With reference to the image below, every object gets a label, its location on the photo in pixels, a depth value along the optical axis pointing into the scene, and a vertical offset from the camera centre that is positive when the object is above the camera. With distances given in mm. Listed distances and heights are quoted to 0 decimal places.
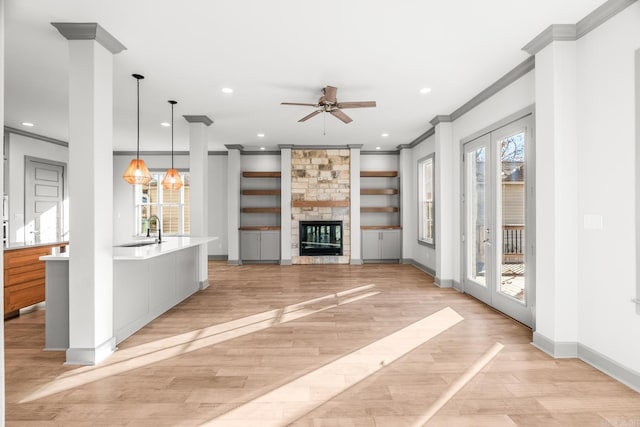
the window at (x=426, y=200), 6619 +343
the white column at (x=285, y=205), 7762 +287
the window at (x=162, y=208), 8562 +256
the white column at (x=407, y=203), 7828 +327
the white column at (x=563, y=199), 2869 +147
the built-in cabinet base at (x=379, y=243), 7918 -632
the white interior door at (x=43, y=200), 6449 +381
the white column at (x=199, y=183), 5309 +570
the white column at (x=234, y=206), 7836 +272
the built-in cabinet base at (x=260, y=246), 7930 -692
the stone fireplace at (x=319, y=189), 7883 +673
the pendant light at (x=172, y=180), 4734 +546
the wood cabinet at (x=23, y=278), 3926 -745
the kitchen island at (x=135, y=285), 3037 -758
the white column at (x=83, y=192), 2797 +222
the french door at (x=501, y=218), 3609 -26
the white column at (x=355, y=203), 7785 +328
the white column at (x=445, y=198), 5426 +303
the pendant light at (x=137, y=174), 3633 +494
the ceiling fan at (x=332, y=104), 3863 +1386
